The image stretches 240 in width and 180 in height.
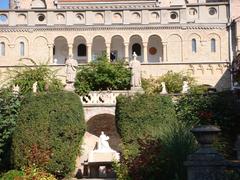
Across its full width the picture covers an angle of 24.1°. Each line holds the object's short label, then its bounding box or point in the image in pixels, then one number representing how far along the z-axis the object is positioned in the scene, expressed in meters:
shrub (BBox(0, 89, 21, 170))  20.86
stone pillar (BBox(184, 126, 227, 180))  9.97
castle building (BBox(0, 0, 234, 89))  47.81
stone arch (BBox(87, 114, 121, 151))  29.23
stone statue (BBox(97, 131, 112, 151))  22.63
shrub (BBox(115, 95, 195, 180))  13.69
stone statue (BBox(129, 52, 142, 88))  26.35
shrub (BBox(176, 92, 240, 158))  20.67
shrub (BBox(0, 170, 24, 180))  17.00
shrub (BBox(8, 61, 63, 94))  35.19
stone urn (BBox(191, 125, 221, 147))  9.93
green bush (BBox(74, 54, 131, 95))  35.56
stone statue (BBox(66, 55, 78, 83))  25.64
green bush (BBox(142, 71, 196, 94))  38.59
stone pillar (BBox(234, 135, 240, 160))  15.14
